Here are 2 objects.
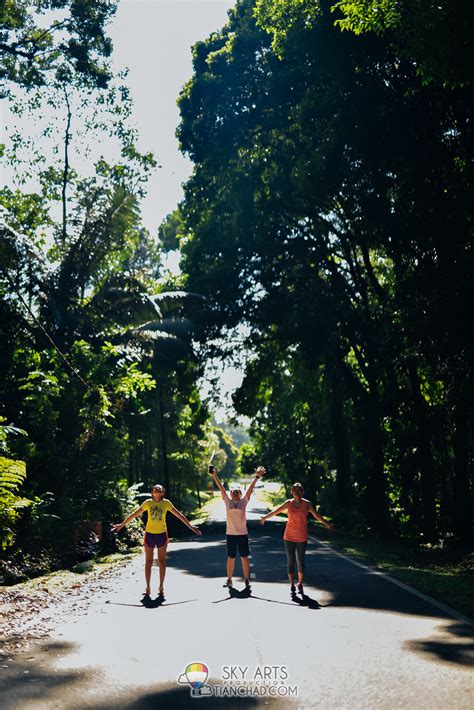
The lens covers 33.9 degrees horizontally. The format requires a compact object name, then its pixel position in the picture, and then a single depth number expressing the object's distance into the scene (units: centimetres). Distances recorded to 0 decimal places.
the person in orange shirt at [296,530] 1204
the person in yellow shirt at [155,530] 1218
